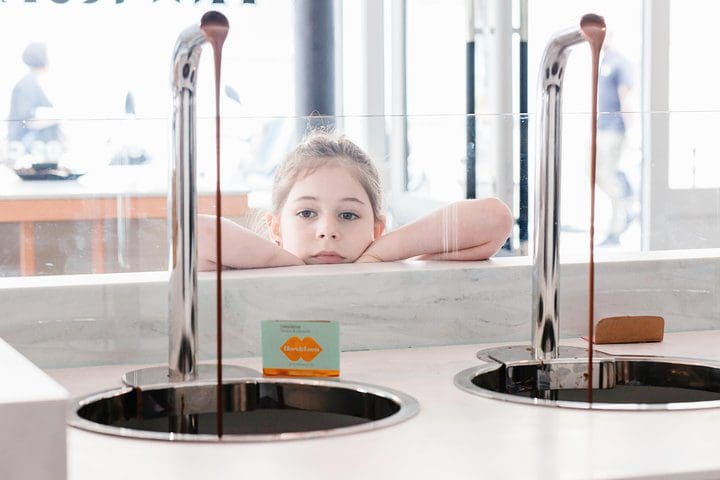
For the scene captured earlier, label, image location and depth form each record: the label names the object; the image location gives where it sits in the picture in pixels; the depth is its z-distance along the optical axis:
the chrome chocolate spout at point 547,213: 2.13
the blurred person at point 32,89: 6.52
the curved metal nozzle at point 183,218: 1.99
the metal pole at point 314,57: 6.41
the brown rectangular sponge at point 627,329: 2.28
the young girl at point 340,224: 2.20
